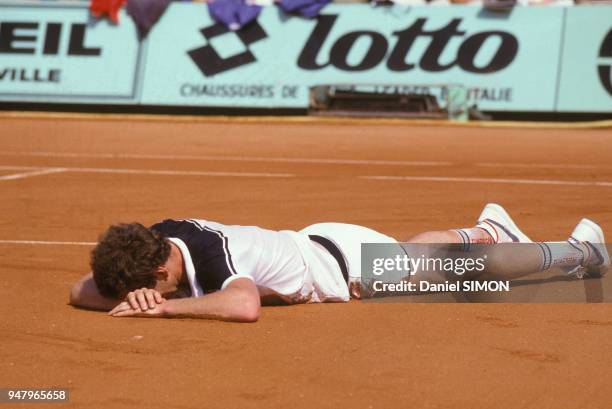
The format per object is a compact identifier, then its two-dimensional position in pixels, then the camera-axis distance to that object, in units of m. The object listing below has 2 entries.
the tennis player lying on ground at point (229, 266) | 12.24
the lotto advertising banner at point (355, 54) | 39.47
